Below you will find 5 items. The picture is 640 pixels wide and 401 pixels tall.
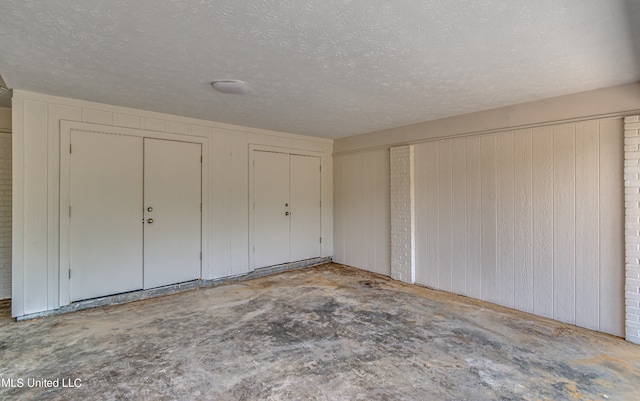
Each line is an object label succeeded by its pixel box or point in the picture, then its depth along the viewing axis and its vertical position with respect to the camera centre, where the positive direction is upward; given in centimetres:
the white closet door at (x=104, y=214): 360 -15
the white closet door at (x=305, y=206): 575 -9
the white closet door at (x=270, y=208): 522 -12
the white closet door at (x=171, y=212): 411 -14
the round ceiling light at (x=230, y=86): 294 +118
